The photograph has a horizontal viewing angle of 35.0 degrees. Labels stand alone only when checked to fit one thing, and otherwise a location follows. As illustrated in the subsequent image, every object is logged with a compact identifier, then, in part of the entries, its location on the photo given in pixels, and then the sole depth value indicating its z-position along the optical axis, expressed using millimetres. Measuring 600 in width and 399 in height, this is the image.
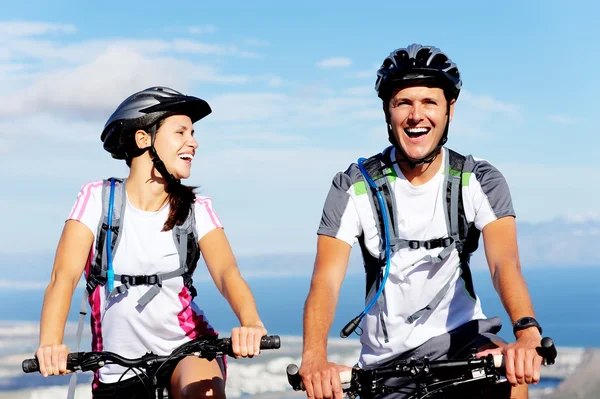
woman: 6305
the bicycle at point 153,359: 5489
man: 5832
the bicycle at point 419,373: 4848
